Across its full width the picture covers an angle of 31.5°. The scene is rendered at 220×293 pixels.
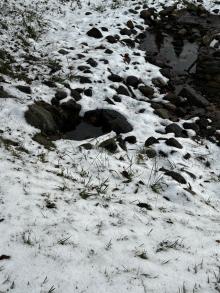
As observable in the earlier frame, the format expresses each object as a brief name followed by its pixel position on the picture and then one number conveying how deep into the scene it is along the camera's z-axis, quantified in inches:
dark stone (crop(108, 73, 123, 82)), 335.0
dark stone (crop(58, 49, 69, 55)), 359.6
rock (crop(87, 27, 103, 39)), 402.9
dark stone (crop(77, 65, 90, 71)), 338.6
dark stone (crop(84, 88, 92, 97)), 310.3
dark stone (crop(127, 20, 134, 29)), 440.1
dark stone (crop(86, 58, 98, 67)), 347.3
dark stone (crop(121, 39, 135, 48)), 406.9
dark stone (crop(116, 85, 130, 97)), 321.1
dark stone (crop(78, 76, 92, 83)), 323.6
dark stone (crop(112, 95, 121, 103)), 309.3
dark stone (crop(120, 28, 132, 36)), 422.7
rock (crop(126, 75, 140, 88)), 338.3
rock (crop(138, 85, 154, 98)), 330.6
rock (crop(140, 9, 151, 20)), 473.1
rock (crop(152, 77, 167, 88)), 345.1
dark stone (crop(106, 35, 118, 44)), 398.3
